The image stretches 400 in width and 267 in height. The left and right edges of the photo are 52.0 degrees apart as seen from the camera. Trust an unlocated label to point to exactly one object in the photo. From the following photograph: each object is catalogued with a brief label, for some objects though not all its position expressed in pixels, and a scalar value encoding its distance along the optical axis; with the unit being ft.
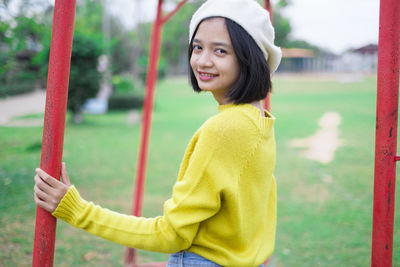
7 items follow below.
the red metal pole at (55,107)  4.07
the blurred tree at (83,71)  36.35
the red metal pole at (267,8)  8.75
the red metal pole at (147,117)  9.69
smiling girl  3.75
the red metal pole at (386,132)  4.81
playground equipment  4.08
